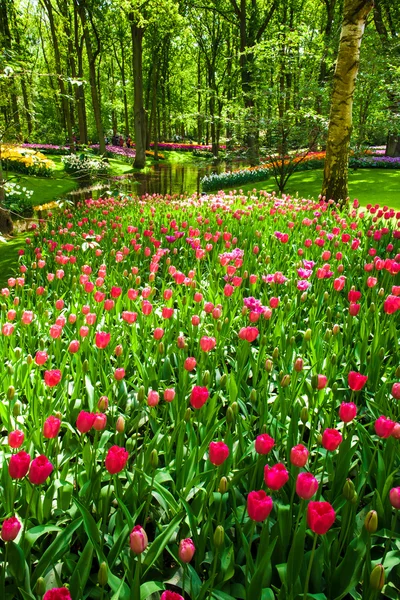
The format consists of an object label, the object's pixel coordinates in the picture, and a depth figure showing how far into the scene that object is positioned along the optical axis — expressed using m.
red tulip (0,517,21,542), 1.17
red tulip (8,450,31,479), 1.35
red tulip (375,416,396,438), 1.55
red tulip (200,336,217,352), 2.28
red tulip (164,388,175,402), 1.89
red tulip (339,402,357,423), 1.62
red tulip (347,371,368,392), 1.81
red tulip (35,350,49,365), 2.15
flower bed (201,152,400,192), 15.57
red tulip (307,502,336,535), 1.12
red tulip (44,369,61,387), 1.91
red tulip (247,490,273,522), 1.20
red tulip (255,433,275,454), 1.48
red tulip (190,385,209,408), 1.72
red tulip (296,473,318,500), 1.25
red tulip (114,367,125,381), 2.11
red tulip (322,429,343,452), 1.48
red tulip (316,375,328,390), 1.99
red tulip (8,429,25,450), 1.57
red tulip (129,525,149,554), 1.13
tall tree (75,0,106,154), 21.22
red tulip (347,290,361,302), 2.84
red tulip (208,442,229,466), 1.40
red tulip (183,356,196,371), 2.11
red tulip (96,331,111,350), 2.28
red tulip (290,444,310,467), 1.41
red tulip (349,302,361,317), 2.73
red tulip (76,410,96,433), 1.59
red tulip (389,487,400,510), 1.28
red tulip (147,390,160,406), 1.87
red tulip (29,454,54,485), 1.36
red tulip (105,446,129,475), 1.37
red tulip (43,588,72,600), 0.99
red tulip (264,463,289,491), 1.30
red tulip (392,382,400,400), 1.86
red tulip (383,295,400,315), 2.69
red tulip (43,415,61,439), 1.58
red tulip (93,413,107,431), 1.63
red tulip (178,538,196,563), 1.16
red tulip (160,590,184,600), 0.98
